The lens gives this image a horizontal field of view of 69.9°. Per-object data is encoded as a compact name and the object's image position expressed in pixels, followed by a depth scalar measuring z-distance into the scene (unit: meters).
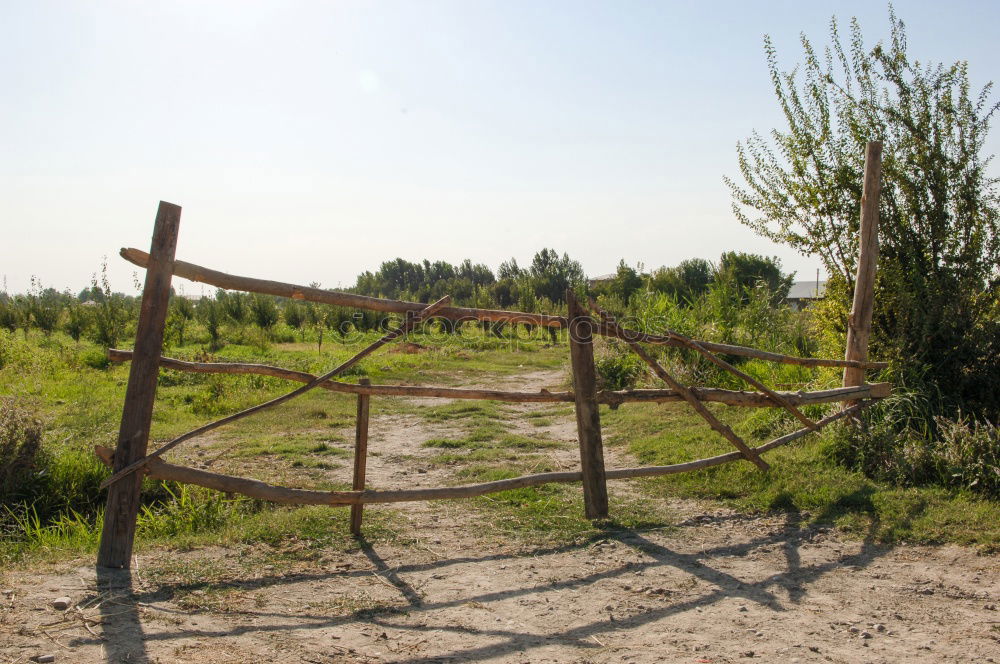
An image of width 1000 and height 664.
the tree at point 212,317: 18.20
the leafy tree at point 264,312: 19.88
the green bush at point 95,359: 13.02
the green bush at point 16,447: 5.48
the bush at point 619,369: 10.54
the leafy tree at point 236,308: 19.98
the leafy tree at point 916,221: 6.37
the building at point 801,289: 53.67
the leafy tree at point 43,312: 17.89
